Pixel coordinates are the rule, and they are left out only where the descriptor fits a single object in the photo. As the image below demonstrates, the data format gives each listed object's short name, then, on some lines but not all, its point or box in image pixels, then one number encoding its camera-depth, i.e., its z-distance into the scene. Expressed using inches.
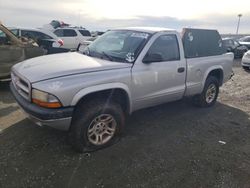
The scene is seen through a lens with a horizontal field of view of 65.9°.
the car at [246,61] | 332.5
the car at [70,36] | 448.0
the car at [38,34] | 334.4
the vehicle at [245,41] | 546.4
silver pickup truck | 95.9
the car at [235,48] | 486.5
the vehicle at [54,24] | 511.4
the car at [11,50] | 188.5
